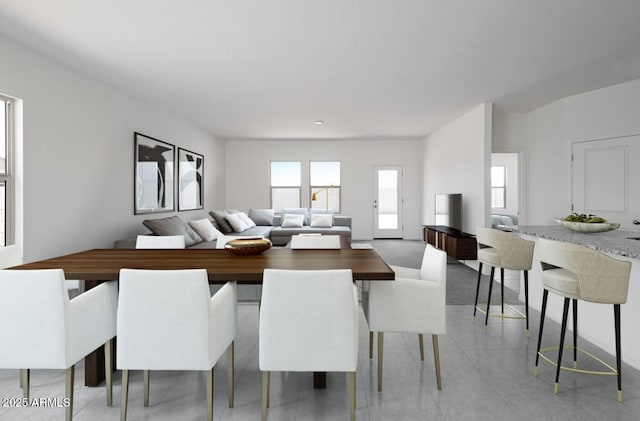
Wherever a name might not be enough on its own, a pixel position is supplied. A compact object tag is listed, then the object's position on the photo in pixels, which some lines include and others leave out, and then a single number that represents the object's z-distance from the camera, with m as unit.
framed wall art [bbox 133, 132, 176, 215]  4.97
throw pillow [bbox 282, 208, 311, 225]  8.16
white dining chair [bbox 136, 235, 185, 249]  3.11
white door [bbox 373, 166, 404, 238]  9.24
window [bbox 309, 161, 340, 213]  9.25
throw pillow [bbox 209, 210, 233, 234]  6.84
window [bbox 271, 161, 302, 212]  9.27
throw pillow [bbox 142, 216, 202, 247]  4.58
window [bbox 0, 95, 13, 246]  3.09
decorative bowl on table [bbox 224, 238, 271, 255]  2.49
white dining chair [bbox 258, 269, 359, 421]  1.67
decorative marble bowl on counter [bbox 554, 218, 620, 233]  2.92
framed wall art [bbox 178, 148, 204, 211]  6.38
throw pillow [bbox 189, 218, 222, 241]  5.55
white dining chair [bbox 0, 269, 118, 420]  1.64
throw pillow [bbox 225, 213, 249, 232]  6.86
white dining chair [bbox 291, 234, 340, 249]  3.17
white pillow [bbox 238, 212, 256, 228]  7.49
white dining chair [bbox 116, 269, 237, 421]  1.66
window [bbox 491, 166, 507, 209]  9.03
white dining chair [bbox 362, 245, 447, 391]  2.09
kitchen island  2.40
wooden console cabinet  5.48
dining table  1.92
